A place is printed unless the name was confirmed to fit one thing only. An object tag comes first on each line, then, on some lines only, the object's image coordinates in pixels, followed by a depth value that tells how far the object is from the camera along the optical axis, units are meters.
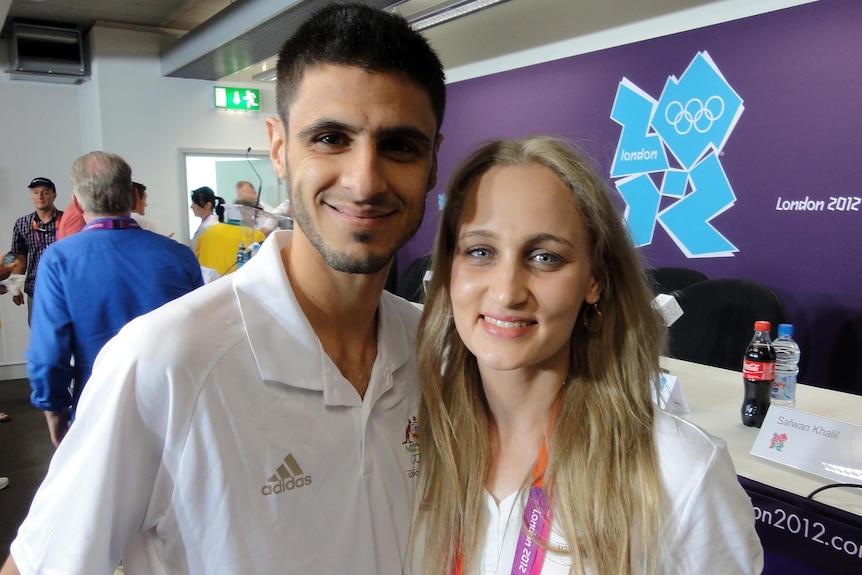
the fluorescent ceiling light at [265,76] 6.75
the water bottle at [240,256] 3.74
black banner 1.41
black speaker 6.03
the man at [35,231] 5.17
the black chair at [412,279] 4.59
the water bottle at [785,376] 2.01
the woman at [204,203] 5.42
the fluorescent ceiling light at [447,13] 4.28
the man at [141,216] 3.96
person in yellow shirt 4.15
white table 1.55
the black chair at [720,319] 2.83
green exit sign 6.90
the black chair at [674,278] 3.46
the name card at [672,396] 1.95
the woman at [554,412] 0.98
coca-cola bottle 1.88
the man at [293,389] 0.91
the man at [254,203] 4.02
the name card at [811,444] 1.54
